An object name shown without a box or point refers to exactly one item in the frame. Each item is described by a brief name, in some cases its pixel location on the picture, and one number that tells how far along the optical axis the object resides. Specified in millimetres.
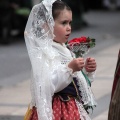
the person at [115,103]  7736
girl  7777
